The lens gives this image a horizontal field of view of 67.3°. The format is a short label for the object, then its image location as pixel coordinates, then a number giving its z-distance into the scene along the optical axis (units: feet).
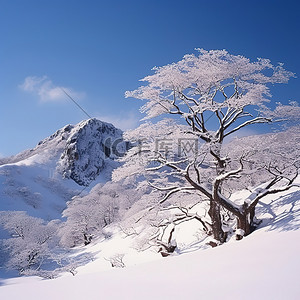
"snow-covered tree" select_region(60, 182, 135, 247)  95.50
